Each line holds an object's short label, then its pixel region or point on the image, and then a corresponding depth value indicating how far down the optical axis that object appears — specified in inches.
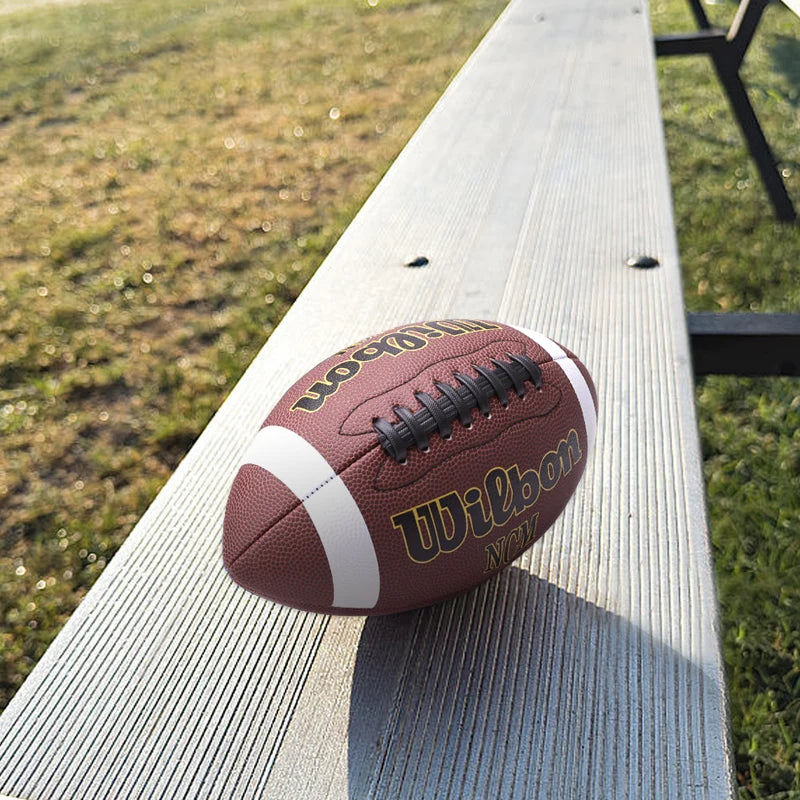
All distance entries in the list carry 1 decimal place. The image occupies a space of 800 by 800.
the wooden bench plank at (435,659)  29.5
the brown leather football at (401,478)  30.2
